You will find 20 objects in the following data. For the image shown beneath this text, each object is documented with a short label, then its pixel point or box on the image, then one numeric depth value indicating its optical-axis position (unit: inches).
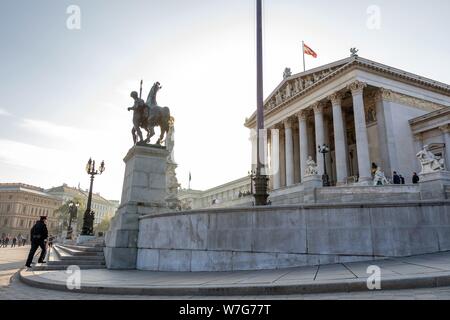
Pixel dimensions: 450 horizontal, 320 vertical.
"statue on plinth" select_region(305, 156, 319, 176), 979.1
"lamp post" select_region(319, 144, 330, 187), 1113.1
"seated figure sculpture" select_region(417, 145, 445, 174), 680.4
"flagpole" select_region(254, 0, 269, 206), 480.3
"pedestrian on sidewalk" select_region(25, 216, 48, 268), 466.6
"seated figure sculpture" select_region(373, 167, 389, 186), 954.5
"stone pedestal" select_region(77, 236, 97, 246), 991.0
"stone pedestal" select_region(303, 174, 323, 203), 936.9
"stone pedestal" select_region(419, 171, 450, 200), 656.4
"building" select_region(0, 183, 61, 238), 3850.9
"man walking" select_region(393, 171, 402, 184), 986.6
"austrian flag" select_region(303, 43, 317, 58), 1530.5
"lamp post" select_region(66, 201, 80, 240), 1519.7
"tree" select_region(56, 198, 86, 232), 3598.9
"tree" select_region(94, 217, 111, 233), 3856.5
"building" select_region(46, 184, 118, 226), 5009.8
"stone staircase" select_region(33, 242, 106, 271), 422.6
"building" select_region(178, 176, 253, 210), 2827.3
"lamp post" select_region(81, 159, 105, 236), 1121.2
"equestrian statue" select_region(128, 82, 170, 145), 513.0
